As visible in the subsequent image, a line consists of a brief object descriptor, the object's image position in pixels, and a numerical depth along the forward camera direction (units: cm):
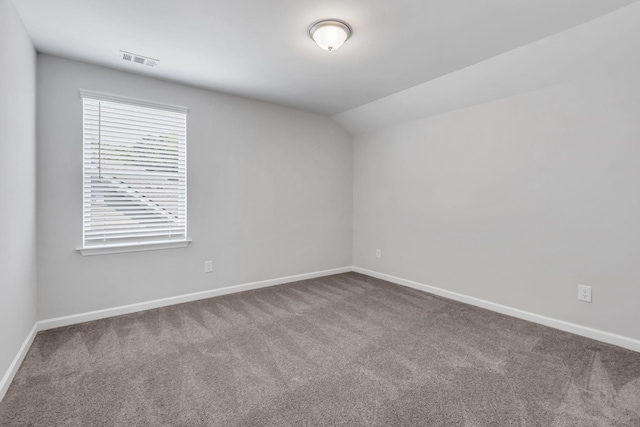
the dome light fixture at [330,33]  224
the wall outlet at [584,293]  268
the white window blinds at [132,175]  298
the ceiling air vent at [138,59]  275
